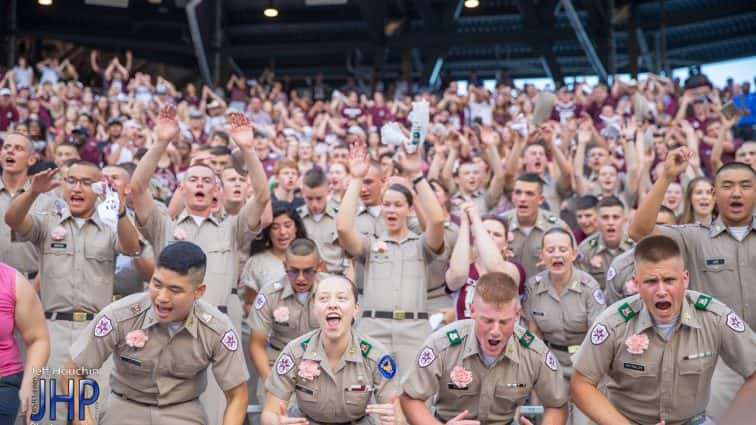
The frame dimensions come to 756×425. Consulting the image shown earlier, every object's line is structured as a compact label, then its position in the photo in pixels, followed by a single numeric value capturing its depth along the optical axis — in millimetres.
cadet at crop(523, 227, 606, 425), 6367
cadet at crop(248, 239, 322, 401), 6027
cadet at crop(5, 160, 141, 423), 6227
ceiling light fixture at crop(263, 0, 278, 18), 20867
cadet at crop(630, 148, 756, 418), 5328
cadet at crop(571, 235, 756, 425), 4520
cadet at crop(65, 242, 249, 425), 4832
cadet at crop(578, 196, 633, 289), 7008
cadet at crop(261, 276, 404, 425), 5004
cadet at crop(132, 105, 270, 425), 6102
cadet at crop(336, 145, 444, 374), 6289
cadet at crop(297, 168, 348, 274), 7605
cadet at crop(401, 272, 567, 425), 4684
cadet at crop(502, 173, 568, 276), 7461
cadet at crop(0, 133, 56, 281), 6859
